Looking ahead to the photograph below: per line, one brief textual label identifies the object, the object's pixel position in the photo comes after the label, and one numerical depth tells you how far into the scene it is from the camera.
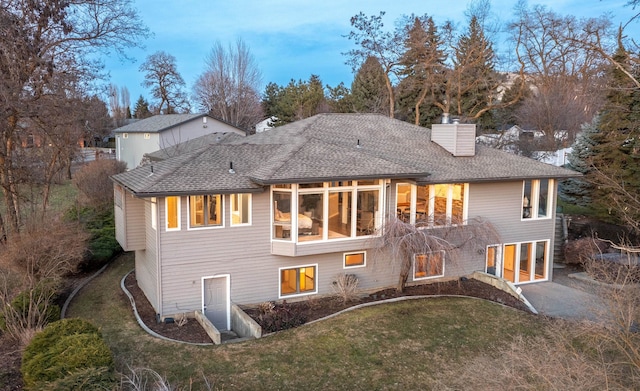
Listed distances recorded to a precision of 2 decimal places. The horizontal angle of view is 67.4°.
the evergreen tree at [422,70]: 29.84
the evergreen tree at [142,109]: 69.38
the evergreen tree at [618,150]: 21.22
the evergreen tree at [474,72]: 28.23
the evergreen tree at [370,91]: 36.91
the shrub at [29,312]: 10.77
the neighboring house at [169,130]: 36.16
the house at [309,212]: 13.01
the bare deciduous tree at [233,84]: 40.97
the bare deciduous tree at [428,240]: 13.76
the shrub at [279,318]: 12.35
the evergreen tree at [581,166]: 26.31
